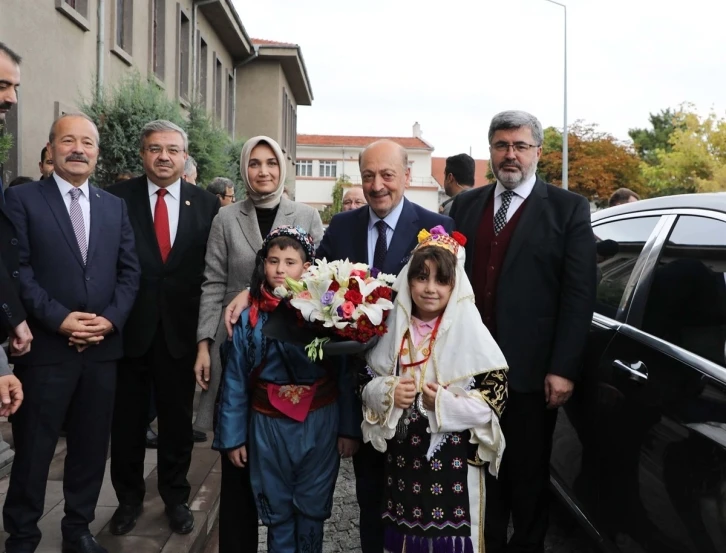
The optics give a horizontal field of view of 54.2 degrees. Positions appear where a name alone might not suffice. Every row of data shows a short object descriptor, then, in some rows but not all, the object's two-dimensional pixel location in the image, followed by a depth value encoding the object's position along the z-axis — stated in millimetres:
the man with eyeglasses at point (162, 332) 3906
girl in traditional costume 2920
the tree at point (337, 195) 56956
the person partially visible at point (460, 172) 6484
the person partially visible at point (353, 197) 7845
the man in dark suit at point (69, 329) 3371
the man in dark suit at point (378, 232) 3316
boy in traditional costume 3146
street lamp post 25944
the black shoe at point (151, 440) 5559
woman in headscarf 3594
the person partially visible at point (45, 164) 5555
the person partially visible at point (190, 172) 6327
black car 2389
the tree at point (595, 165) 43219
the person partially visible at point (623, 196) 7758
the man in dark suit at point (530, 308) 3262
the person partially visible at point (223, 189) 7938
